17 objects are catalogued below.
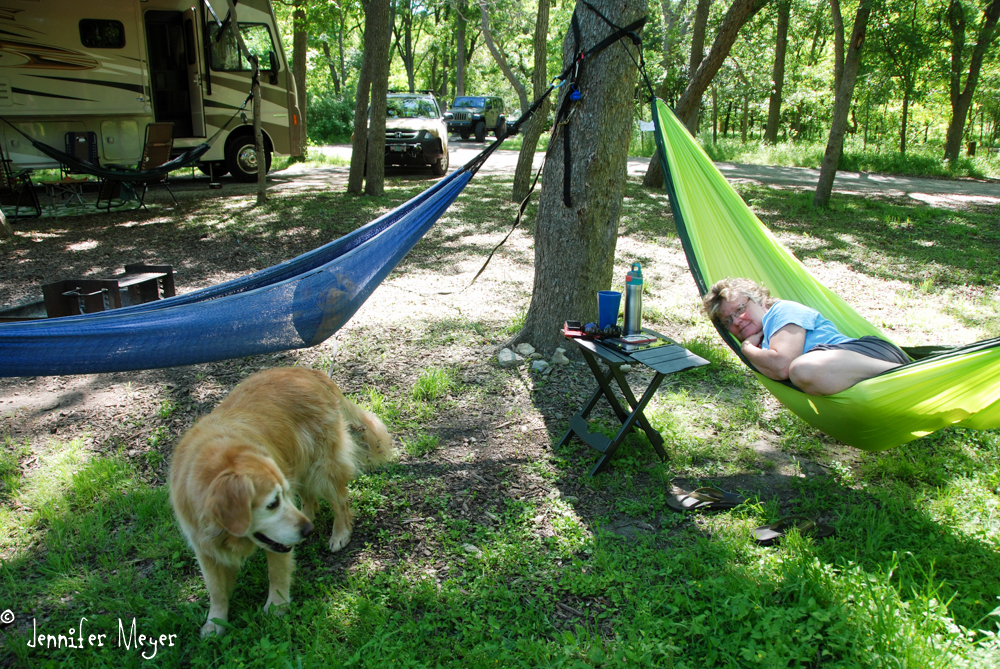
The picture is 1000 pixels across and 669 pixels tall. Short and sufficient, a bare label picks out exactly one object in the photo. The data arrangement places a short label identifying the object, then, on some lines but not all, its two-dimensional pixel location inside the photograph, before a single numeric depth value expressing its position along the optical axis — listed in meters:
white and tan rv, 8.14
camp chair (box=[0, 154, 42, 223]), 7.67
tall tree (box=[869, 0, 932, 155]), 11.02
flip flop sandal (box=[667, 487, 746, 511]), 2.52
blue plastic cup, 2.93
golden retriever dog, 1.79
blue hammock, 2.15
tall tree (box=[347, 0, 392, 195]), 8.09
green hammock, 2.15
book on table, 2.78
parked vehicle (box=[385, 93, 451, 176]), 11.15
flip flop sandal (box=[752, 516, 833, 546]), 2.33
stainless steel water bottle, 2.83
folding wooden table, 2.62
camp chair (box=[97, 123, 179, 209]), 7.89
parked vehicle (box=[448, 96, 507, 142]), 22.02
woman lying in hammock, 2.45
